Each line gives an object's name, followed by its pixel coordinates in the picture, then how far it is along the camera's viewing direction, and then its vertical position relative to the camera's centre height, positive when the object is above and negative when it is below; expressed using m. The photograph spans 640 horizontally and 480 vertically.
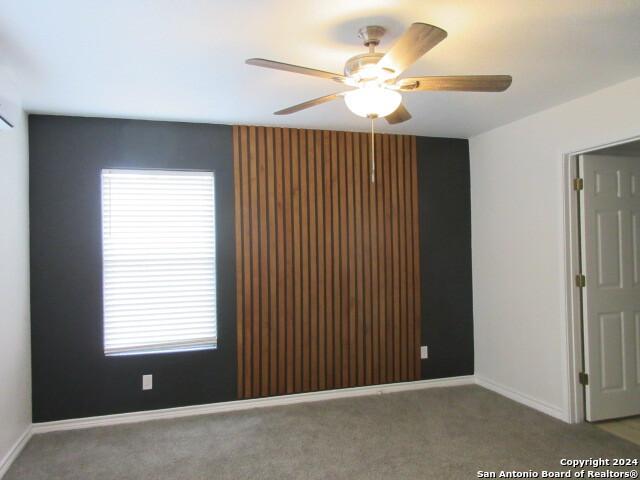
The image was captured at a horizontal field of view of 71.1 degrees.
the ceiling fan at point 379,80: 1.91 +0.75
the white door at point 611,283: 3.39 -0.32
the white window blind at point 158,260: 3.58 -0.09
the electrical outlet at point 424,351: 4.29 -1.02
